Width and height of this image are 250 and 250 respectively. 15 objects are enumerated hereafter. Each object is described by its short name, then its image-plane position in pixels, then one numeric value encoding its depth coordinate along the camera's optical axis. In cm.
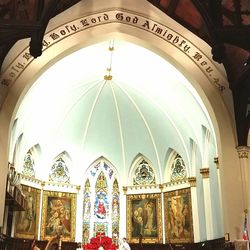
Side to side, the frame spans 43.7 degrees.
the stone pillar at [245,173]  894
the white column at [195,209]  1267
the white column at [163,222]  1359
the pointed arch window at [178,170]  1373
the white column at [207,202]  1211
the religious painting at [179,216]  1300
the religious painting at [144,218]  1380
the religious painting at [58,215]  1343
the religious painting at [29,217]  1265
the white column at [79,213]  1390
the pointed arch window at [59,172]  1415
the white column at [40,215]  1318
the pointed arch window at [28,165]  1326
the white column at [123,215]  1410
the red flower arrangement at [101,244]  1233
